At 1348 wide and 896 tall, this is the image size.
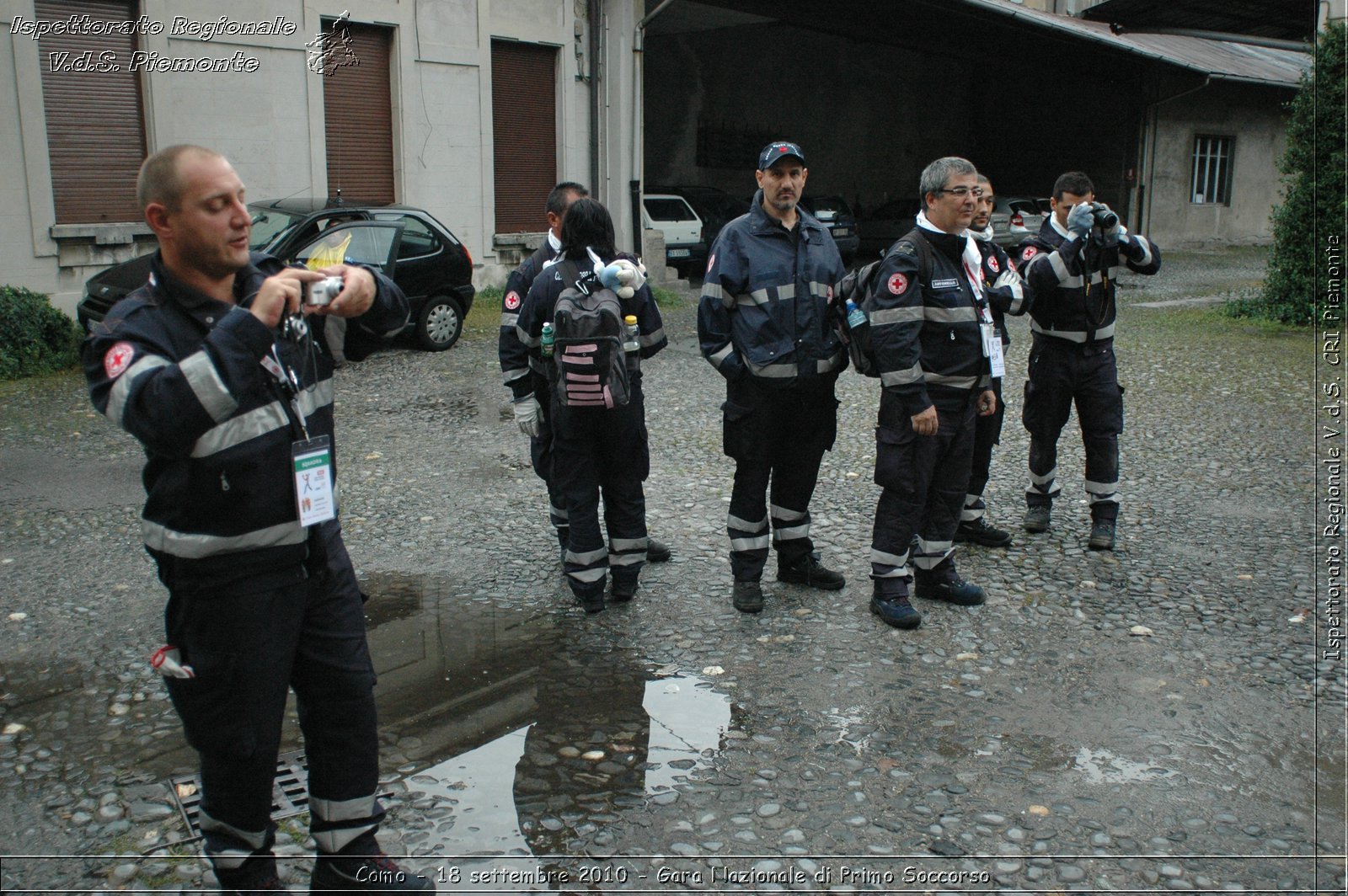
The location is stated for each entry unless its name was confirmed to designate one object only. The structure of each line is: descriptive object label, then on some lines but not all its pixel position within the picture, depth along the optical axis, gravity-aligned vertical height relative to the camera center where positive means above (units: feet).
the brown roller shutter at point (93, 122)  40.55 +5.16
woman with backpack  16.10 -1.86
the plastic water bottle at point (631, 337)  16.89 -1.22
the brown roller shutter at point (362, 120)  49.06 +6.24
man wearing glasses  15.72 -1.66
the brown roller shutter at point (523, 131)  54.90 +6.45
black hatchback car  36.47 +0.23
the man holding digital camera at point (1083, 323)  19.38 -1.18
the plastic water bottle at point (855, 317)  15.93 -0.87
